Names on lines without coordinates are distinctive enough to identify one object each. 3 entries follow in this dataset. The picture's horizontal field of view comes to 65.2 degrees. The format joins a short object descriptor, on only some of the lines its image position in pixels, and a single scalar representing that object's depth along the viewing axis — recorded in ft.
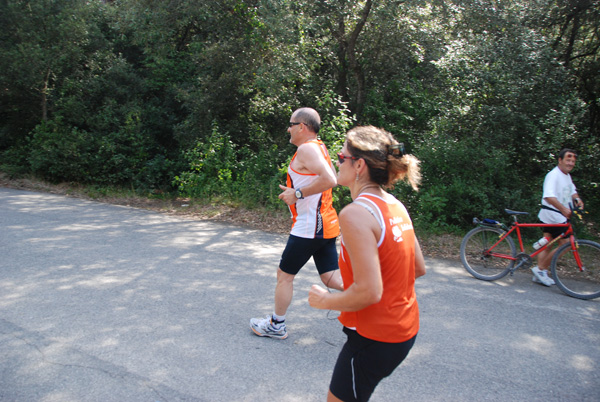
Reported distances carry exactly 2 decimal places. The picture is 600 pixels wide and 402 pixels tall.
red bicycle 19.29
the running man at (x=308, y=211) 12.57
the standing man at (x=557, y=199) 19.80
